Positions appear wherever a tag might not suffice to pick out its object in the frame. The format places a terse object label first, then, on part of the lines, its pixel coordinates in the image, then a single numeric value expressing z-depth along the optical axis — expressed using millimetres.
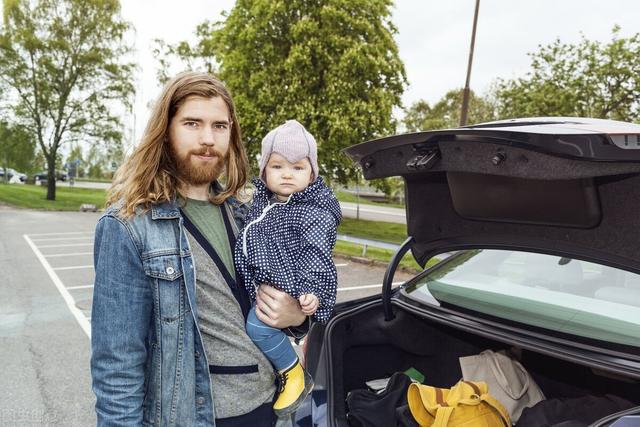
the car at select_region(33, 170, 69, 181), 51906
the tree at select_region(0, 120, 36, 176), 25594
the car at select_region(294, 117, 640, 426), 1489
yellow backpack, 2037
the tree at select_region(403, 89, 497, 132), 38031
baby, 1622
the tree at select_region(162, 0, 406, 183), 16672
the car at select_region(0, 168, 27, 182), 52531
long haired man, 1349
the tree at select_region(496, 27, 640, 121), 17922
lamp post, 12664
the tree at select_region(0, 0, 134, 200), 25516
